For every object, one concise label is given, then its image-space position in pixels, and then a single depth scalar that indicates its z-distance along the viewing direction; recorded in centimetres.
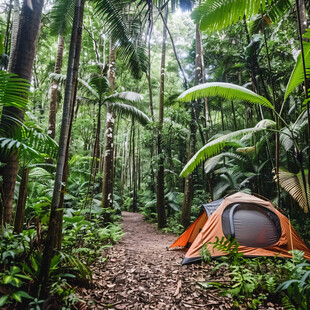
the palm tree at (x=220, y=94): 421
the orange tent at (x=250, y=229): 398
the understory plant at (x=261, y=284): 235
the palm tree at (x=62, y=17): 430
